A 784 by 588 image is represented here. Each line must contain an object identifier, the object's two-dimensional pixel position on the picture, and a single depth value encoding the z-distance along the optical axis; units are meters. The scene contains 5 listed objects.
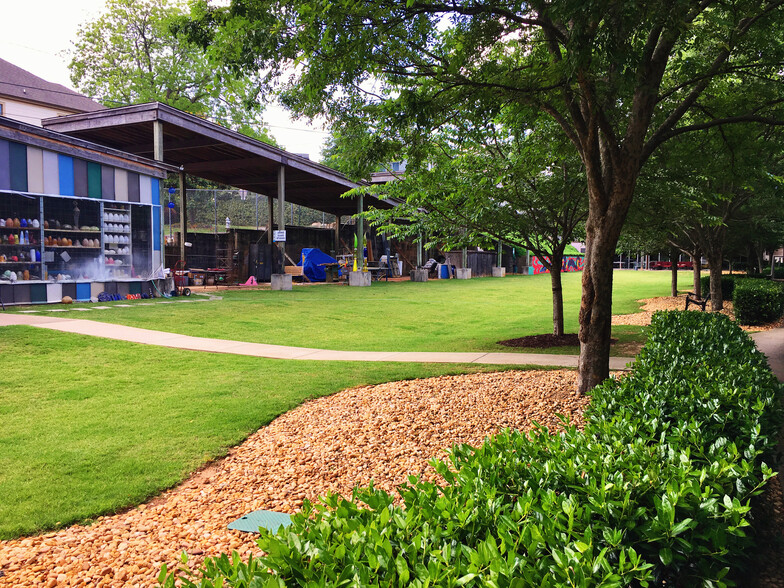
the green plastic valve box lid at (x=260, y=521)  4.01
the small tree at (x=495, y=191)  9.52
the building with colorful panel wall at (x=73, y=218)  15.19
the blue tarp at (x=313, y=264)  34.12
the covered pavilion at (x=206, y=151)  20.31
